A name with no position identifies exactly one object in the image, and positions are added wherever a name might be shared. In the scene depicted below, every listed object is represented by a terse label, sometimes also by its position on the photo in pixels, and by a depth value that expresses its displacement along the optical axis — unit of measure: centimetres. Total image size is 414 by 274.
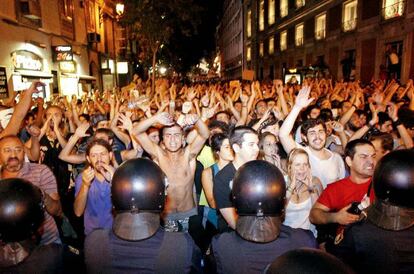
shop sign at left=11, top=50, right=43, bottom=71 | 1351
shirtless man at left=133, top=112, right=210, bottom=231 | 439
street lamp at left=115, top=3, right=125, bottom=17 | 2134
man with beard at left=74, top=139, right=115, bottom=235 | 388
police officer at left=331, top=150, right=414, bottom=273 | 229
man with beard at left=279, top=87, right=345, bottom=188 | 438
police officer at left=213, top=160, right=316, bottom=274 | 221
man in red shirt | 362
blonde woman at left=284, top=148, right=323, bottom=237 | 375
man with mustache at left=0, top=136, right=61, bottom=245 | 354
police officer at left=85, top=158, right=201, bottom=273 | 221
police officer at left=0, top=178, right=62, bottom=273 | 212
